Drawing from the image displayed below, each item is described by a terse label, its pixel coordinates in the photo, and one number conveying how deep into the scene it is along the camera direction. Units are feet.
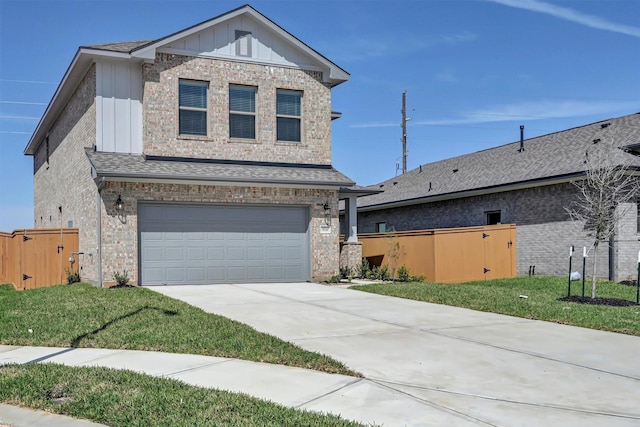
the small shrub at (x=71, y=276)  61.72
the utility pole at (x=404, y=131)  162.40
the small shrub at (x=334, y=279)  62.49
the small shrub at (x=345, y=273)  64.40
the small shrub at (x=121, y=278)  54.13
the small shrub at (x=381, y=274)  67.76
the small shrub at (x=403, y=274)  65.77
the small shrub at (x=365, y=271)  69.00
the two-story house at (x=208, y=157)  56.29
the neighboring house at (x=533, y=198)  61.98
